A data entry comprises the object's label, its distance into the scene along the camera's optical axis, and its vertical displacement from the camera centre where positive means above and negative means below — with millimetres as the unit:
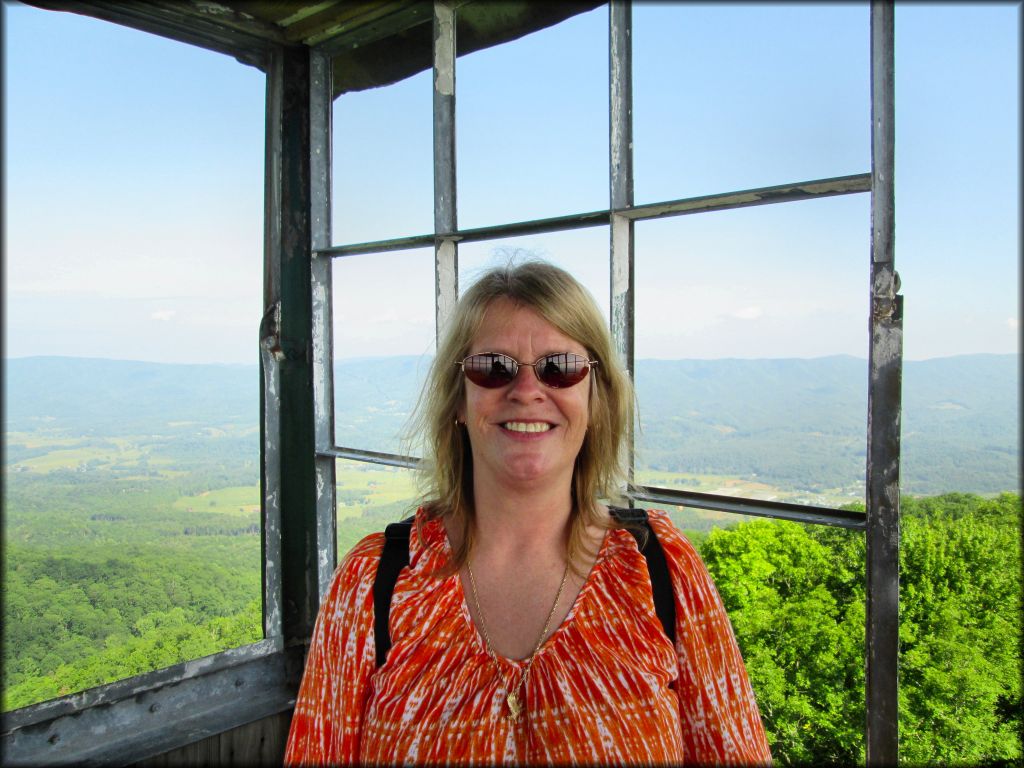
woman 1141 -412
